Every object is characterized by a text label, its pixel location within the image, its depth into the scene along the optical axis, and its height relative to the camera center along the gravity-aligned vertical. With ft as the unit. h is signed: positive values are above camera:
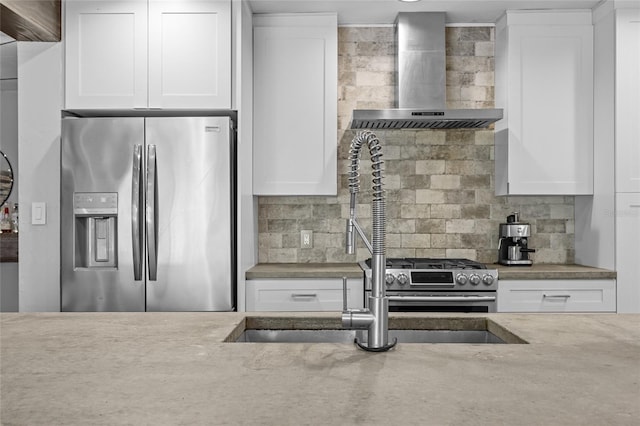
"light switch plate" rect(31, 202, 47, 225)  10.19 -0.09
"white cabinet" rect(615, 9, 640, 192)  10.63 +2.17
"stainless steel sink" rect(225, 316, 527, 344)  5.56 -1.29
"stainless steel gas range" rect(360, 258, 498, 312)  10.34 -1.57
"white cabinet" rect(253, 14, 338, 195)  11.64 +2.13
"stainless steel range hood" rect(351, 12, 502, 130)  11.68 +3.26
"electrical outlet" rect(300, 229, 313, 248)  12.60 -0.71
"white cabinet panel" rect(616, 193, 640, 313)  10.54 -0.84
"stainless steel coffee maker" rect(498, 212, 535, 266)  11.51 -0.76
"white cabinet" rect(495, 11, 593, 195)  11.44 +2.30
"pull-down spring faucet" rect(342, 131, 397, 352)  4.27 -0.66
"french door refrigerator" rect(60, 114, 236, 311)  9.89 +0.02
